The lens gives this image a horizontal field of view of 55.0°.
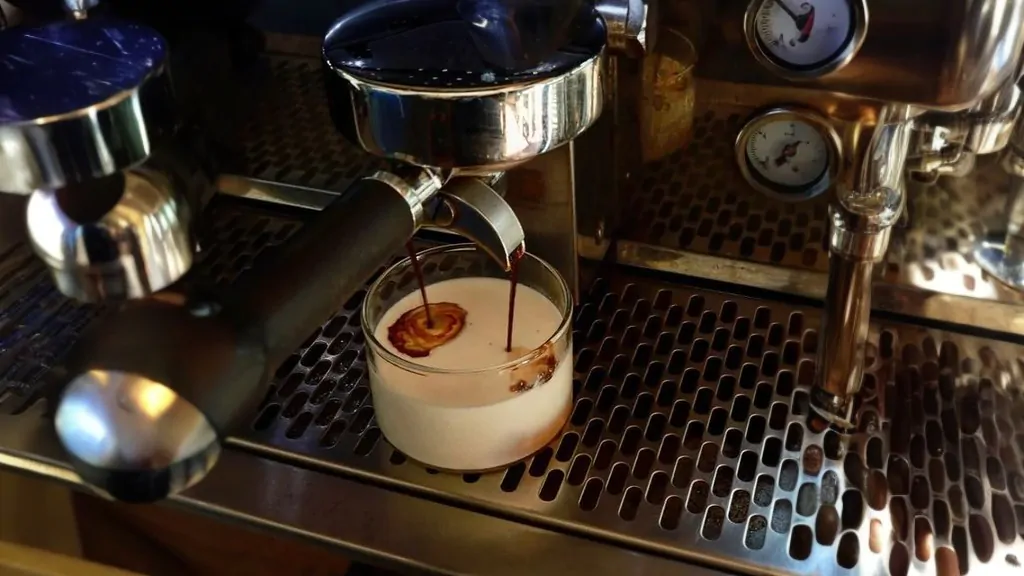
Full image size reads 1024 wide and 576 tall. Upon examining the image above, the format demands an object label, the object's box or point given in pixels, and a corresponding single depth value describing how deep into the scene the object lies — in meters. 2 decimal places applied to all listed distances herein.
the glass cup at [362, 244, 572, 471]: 0.44
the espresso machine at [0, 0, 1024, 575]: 0.31
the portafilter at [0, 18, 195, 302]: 0.31
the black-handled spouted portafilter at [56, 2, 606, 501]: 0.27
